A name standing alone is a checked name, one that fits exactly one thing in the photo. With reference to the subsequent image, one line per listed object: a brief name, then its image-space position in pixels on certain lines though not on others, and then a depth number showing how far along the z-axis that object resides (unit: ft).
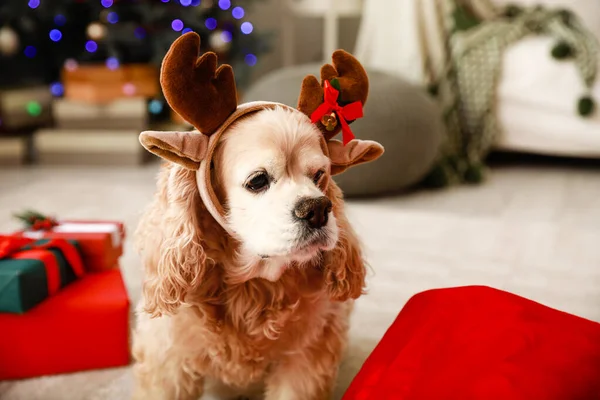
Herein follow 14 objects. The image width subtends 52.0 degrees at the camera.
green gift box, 4.02
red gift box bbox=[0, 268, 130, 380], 4.21
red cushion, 2.85
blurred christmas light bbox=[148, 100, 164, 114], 10.97
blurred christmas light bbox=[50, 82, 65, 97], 11.04
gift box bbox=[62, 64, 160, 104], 10.65
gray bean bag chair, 8.25
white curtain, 10.93
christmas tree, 10.25
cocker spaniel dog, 3.10
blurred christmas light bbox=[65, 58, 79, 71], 10.69
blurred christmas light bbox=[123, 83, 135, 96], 10.75
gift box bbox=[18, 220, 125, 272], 4.72
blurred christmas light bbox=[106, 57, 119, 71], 10.63
